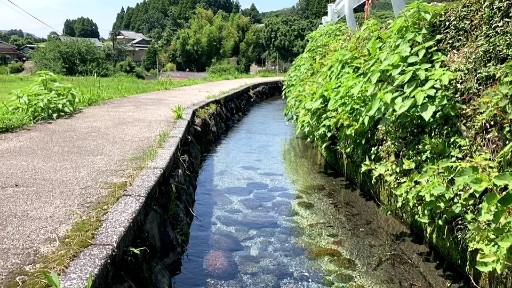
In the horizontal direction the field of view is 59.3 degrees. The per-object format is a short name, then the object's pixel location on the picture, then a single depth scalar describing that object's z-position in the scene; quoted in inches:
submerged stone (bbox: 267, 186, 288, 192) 232.5
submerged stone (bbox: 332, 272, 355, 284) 141.2
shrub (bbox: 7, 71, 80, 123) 258.8
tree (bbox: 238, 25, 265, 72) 1630.2
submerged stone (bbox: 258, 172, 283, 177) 263.8
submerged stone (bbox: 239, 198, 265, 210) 206.1
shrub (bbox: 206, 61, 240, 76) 1160.8
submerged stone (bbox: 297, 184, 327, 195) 231.1
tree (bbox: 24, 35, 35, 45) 3251.7
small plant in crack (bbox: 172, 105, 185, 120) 280.4
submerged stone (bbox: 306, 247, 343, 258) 158.3
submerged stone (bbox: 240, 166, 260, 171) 274.5
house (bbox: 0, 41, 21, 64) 2340.1
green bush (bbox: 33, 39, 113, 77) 914.7
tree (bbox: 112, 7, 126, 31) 4942.7
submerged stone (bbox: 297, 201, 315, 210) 207.8
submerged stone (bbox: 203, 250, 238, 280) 143.6
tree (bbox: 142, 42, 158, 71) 2172.7
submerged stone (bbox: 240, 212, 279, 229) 184.2
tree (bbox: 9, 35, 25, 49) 3103.6
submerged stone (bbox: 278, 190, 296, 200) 221.9
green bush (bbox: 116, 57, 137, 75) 1507.9
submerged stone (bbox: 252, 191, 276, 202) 217.9
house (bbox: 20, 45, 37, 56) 2857.8
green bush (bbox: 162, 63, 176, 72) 1913.4
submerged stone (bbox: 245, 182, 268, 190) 235.8
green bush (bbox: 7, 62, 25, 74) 1651.3
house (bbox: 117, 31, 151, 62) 2810.3
